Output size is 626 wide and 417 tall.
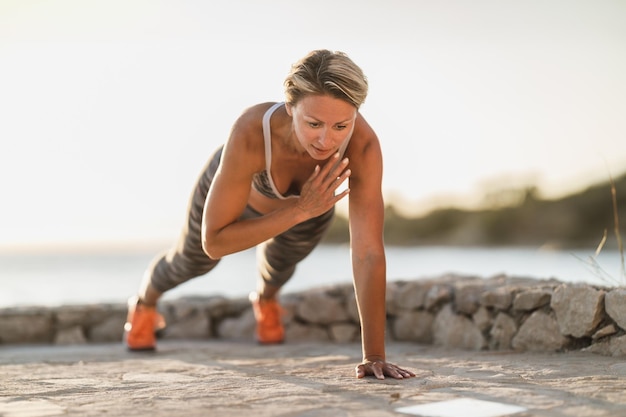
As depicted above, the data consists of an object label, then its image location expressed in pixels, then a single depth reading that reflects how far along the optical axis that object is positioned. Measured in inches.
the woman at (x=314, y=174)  101.6
